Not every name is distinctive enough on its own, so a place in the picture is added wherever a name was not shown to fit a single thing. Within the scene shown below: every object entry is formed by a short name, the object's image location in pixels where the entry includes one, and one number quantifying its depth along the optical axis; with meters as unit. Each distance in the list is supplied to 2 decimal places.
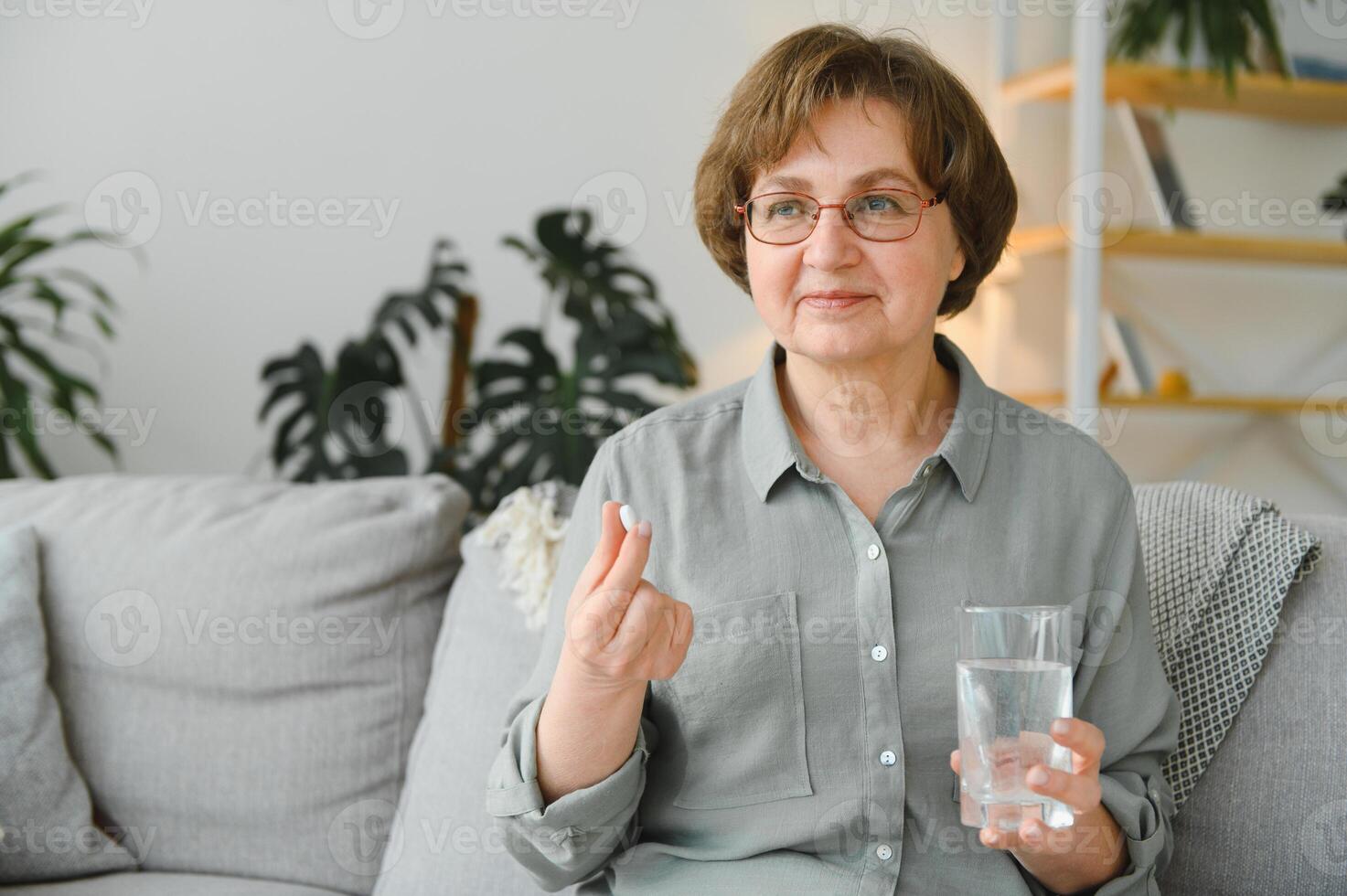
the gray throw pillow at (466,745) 1.51
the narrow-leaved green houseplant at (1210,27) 3.32
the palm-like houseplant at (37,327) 2.31
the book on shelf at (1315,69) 3.54
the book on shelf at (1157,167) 3.38
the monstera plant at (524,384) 2.30
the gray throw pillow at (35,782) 1.59
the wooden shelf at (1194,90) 3.27
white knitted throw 1.60
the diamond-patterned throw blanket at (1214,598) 1.38
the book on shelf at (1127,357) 3.35
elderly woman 1.18
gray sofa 1.58
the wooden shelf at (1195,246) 3.27
